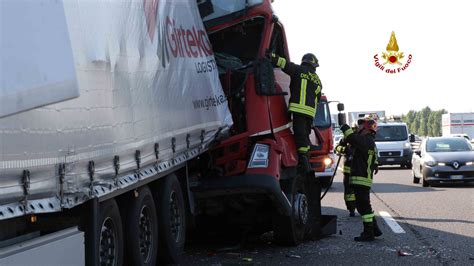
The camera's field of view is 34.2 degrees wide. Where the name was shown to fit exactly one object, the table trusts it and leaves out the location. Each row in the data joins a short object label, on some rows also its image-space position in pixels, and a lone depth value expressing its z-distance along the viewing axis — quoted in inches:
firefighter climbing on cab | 383.9
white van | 1187.3
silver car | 799.1
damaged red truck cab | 356.5
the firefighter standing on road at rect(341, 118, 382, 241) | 422.0
